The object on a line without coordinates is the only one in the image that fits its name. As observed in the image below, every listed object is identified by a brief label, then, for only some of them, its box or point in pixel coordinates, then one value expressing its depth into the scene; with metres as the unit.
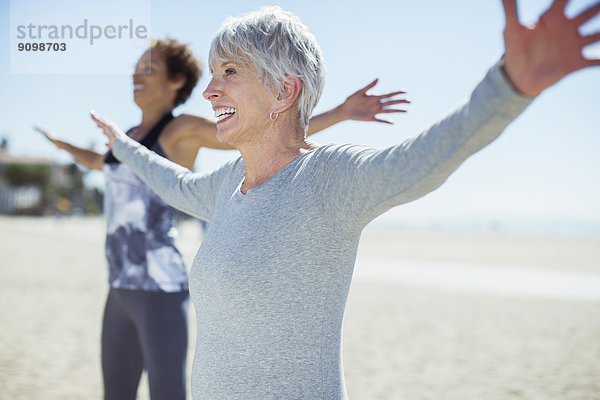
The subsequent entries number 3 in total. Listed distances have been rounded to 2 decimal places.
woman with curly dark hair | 1.97
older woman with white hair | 0.81
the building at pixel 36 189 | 65.81
